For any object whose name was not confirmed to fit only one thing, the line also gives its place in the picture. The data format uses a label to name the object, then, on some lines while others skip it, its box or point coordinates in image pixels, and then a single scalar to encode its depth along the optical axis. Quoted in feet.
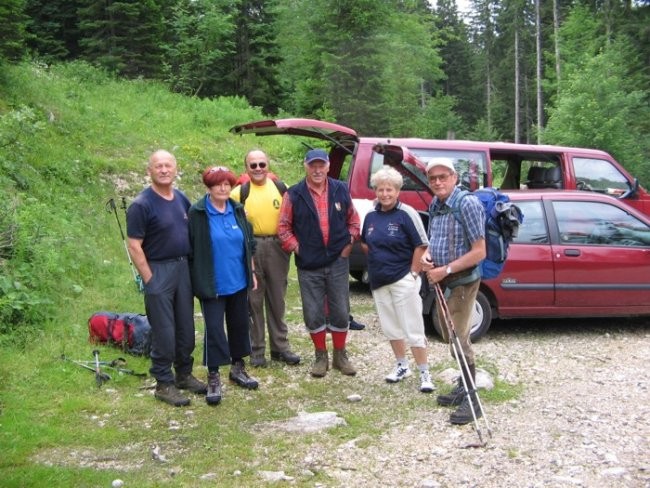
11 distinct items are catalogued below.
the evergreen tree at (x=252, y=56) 85.40
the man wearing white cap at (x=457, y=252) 14.75
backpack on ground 20.15
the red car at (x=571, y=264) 22.45
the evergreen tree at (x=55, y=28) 80.33
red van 25.73
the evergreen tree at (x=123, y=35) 71.67
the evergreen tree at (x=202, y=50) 80.33
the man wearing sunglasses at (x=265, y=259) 19.17
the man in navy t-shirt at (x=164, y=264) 15.67
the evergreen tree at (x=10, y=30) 39.95
